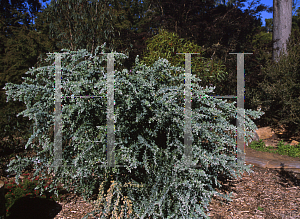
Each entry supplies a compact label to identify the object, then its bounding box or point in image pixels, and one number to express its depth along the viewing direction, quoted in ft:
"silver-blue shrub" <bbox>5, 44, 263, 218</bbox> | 7.32
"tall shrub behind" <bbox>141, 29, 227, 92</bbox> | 13.61
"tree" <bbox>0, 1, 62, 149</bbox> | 21.74
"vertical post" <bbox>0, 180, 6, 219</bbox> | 6.45
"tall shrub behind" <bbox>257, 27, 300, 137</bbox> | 19.06
